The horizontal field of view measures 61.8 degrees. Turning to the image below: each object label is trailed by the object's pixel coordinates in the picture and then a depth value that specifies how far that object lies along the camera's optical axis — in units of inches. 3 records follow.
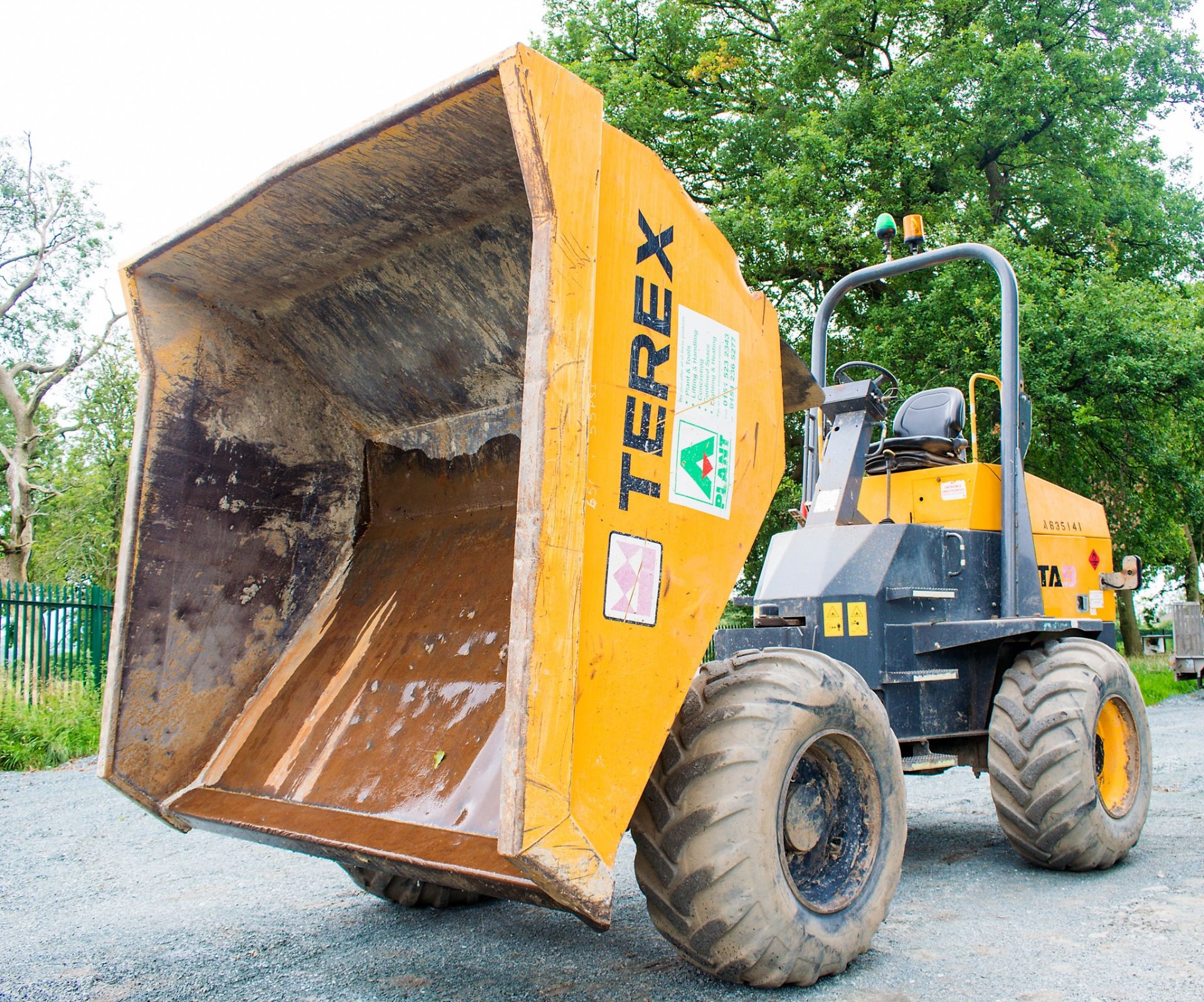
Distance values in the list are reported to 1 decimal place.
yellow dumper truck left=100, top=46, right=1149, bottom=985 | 95.7
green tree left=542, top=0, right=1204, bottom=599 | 511.5
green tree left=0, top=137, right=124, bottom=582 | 779.4
